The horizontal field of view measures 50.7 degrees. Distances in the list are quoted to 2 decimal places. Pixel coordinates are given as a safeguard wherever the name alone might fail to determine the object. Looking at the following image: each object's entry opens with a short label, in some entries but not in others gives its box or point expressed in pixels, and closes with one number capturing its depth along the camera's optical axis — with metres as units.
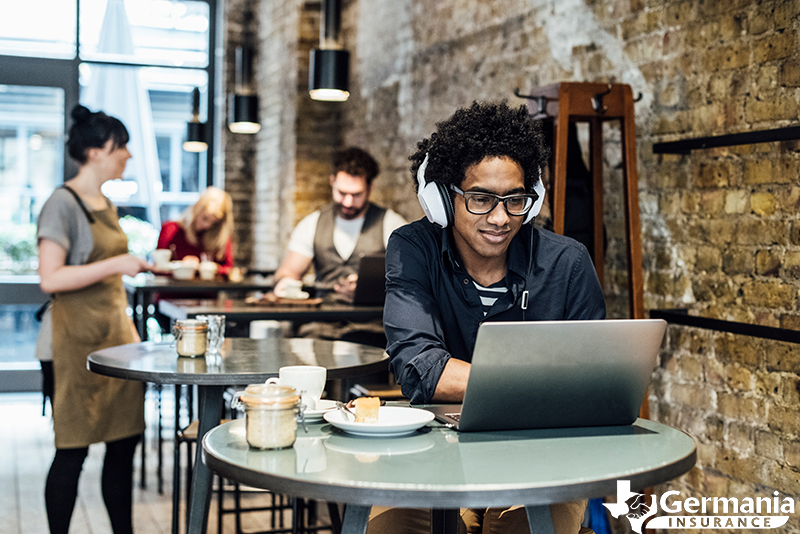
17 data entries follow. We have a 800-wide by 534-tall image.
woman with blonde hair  5.49
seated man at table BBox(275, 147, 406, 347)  4.02
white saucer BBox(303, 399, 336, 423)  1.54
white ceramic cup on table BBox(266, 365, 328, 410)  1.65
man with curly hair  1.81
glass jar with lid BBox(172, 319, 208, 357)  2.39
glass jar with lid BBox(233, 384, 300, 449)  1.34
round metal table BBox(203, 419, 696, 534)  1.16
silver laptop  1.33
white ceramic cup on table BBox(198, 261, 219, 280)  4.75
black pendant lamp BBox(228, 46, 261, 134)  5.98
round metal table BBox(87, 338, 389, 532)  2.12
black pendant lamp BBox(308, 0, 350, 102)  4.38
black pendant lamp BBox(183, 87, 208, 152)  6.43
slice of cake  1.46
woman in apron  2.64
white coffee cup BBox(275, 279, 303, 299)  3.67
